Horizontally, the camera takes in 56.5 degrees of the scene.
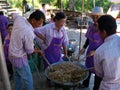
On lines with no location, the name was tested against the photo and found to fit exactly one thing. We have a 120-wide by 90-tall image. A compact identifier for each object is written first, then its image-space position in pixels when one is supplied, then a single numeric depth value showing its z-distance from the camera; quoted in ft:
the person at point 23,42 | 5.89
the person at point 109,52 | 3.90
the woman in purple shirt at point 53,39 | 7.62
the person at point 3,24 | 12.32
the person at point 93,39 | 7.01
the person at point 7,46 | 8.04
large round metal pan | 5.75
